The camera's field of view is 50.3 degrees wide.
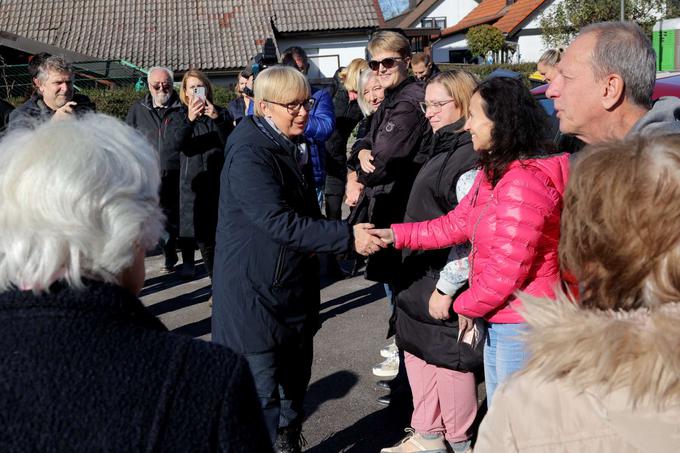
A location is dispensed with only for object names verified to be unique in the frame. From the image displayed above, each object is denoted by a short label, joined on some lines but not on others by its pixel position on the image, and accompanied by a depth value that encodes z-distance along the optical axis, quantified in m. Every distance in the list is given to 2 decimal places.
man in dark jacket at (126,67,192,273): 6.52
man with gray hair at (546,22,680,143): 2.72
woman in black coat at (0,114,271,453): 1.32
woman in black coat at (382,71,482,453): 3.36
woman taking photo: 6.17
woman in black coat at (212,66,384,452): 3.16
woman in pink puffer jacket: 2.67
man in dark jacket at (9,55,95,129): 5.50
